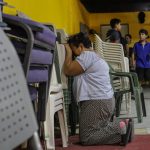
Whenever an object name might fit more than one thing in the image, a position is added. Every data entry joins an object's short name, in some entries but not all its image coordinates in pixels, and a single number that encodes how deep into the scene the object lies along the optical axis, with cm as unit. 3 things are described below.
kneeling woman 435
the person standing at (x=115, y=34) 800
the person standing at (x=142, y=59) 1123
